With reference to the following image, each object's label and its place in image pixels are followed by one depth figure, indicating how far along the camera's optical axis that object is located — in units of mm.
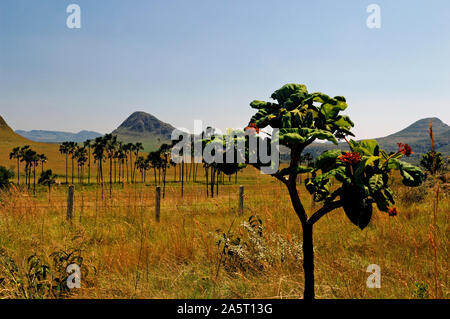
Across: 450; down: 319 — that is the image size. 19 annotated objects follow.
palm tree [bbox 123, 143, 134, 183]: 86525
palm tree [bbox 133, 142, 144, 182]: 84869
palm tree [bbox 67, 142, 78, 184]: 88412
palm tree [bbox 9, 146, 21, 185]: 74725
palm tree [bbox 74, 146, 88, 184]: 86188
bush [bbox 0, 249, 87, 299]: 2957
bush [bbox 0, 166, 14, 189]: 21466
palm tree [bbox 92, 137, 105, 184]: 77125
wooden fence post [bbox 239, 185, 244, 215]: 7591
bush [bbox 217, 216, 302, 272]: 3654
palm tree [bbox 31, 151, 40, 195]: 73675
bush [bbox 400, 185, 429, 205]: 8602
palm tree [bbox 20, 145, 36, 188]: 71631
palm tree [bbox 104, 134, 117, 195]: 80444
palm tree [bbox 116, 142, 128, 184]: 84656
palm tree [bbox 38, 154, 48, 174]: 79056
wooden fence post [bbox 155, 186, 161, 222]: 8245
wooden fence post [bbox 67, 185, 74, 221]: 8023
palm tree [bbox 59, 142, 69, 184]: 87588
